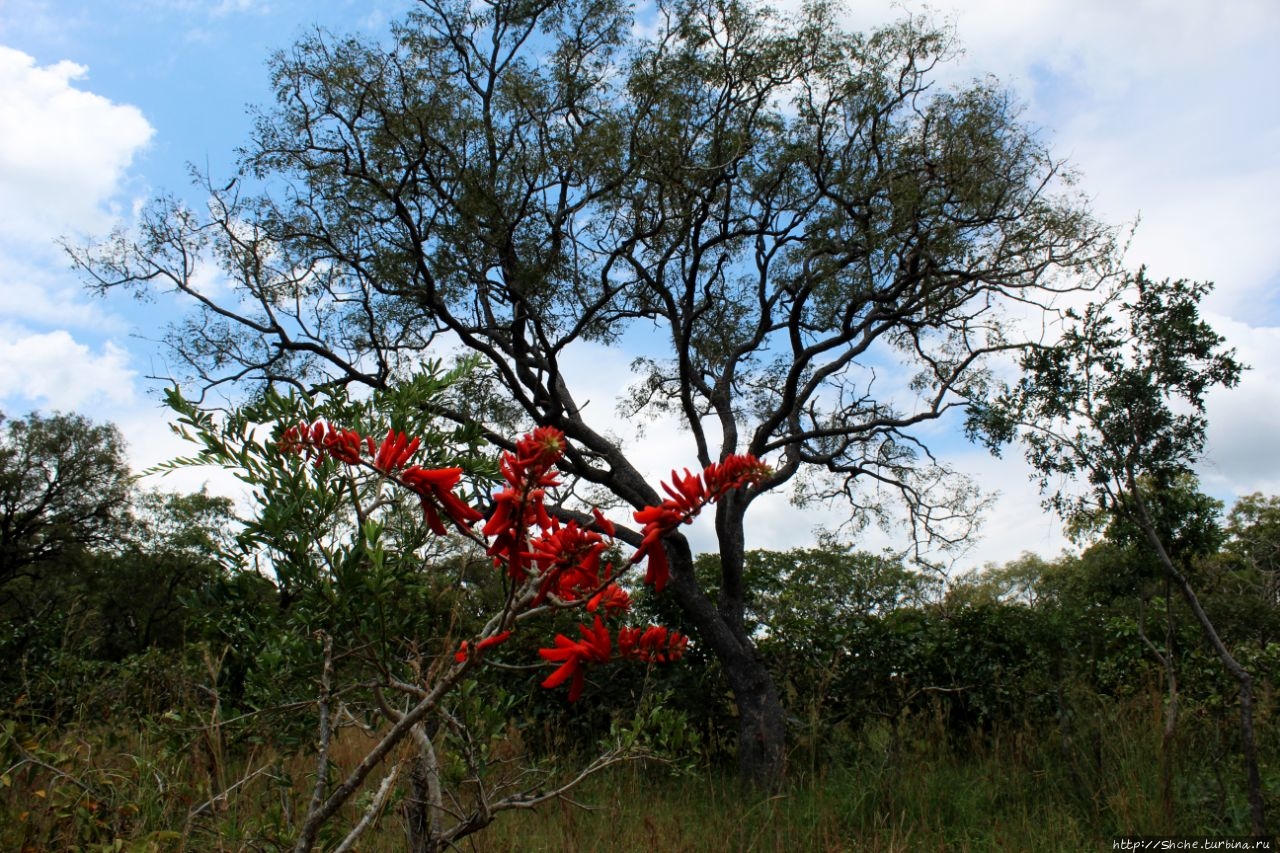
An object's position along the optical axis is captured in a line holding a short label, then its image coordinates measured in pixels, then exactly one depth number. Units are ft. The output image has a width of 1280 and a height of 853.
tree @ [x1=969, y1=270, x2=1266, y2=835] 15.53
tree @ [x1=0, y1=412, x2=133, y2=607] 68.28
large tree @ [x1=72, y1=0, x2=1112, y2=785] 27.58
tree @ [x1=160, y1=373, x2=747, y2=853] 4.56
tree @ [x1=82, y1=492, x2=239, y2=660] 75.82
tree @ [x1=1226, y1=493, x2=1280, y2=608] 47.91
